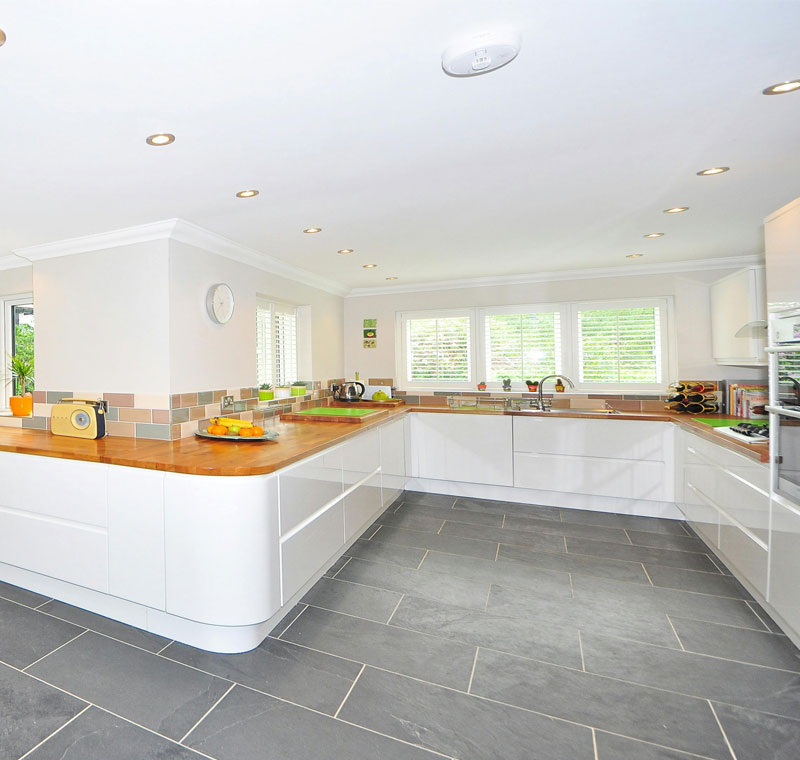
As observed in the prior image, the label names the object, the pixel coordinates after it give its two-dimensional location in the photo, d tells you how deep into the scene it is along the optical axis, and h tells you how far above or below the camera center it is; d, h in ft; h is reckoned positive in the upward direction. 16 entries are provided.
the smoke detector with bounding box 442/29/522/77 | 3.87 +3.01
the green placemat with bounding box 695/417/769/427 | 9.87 -1.09
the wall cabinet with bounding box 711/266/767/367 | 10.21 +1.54
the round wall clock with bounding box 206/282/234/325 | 9.68 +1.82
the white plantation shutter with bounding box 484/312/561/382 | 14.25 +1.10
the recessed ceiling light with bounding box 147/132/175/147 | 5.37 +3.06
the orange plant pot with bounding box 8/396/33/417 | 10.62 -0.46
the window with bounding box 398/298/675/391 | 13.34 +1.09
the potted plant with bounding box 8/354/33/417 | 10.65 +0.06
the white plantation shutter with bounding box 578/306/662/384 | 13.29 +0.98
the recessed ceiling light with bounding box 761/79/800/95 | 4.59 +3.05
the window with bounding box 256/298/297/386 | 12.43 +1.20
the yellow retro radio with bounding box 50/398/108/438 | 8.72 -0.68
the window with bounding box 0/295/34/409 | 11.75 +1.47
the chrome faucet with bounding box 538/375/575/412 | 13.18 -0.31
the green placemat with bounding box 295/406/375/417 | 12.19 -0.88
